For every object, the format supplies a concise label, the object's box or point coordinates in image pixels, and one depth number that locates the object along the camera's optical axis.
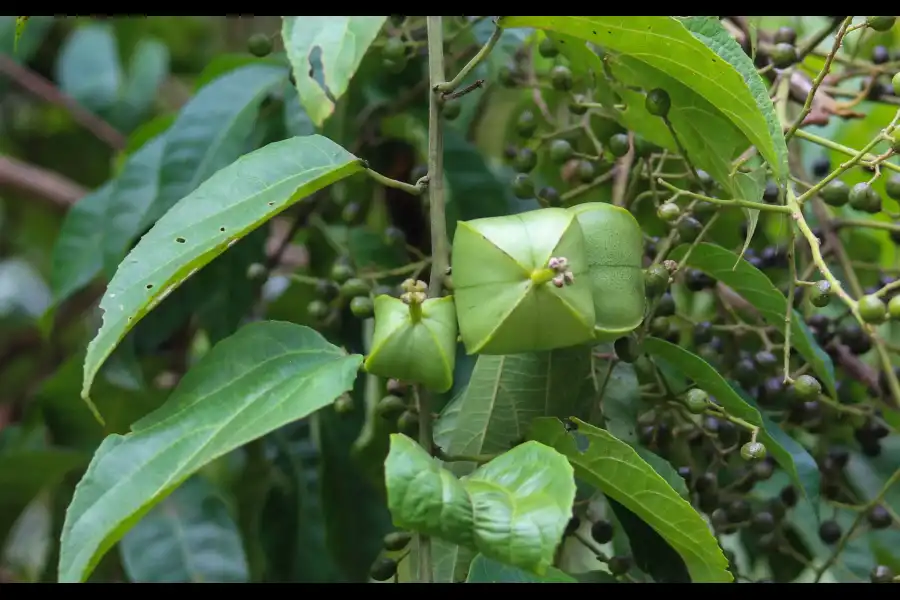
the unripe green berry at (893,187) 0.82
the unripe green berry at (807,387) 0.77
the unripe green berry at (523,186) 0.83
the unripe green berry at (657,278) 0.76
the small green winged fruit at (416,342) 0.72
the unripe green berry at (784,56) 0.81
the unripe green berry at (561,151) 0.84
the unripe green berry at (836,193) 0.79
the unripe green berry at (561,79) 0.83
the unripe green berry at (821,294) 0.74
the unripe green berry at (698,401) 0.76
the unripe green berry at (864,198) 0.78
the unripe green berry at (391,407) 0.78
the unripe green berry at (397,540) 0.77
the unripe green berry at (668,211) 0.76
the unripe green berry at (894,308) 0.72
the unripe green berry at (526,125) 0.87
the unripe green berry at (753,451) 0.75
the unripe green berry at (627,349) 0.77
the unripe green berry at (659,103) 0.77
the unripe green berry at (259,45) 0.89
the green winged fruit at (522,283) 0.71
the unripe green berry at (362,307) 0.81
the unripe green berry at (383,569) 0.78
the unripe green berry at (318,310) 0.86
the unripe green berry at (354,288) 0.82
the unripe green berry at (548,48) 0.83
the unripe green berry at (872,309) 0.72
